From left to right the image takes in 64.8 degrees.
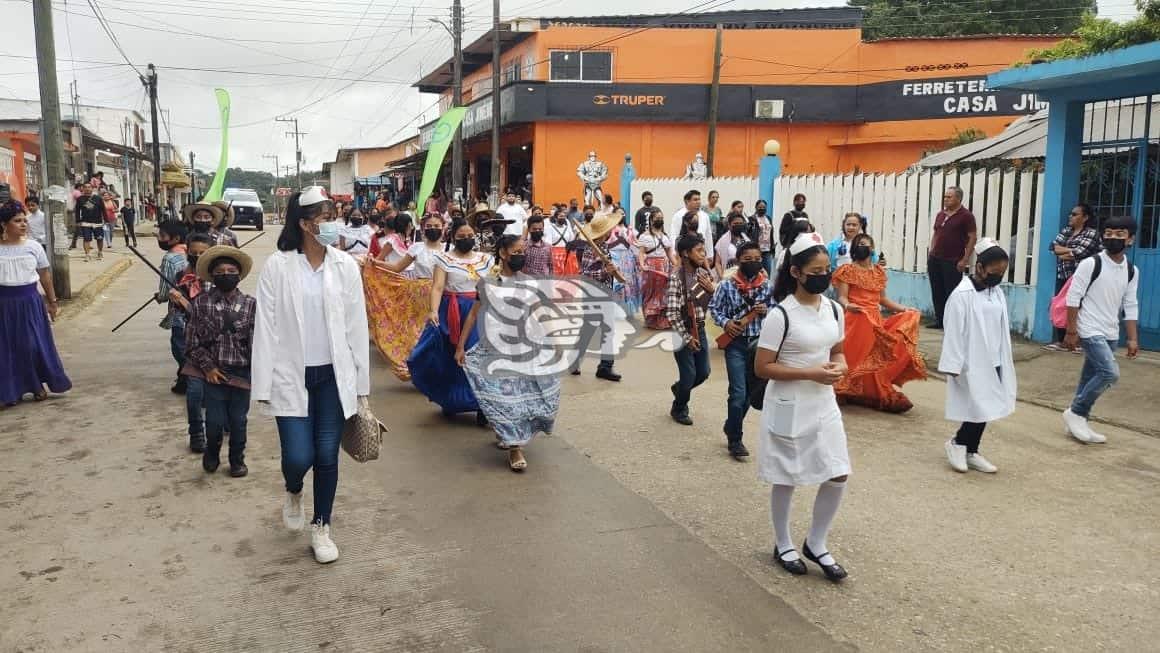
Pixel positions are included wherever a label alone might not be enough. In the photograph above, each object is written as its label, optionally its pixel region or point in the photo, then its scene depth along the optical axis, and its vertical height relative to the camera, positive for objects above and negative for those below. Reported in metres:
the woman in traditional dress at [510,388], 5.96 -1.21
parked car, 35.56 -0.22
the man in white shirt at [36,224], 14.52 -0.30
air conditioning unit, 28.94 +2.93
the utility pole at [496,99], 26.27 +3.01
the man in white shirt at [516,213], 15.45 -0.17
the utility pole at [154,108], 39.48 +4.20
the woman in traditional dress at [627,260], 12.98 -0.81
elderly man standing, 11.07 -0.51
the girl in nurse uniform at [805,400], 4.14 -0.90
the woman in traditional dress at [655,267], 10.97 -0.79
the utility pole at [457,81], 26.20 +3.48
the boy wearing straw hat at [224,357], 5.70 -0.95
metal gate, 9.74 +0.31
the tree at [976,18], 37.12 +7.58
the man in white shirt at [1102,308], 6.62 -0.76
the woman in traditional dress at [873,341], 7.61 -1.14
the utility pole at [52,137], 13.09 +0.97
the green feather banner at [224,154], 13.63 +0.79
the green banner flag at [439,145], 13.81 +0.93
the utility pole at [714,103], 26.66 +2.93
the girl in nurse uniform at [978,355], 5.88 -0.98
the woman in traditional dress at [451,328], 7.09 -0.96
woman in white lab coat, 4.19 -0.66
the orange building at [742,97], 28.47 +3.32
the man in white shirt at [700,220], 13.03 -0.26
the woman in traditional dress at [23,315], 7.27 -0.90
